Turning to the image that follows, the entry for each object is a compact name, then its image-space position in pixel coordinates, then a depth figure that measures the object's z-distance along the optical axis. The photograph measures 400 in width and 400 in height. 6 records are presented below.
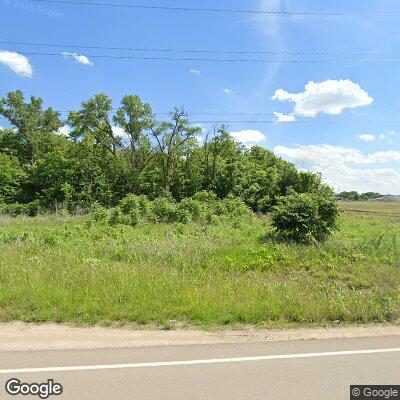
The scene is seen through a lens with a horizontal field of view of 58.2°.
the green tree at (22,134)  45.56
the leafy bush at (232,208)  30.95
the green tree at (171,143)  42.78
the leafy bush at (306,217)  15.05
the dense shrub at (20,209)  33.38
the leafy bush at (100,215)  25.04
